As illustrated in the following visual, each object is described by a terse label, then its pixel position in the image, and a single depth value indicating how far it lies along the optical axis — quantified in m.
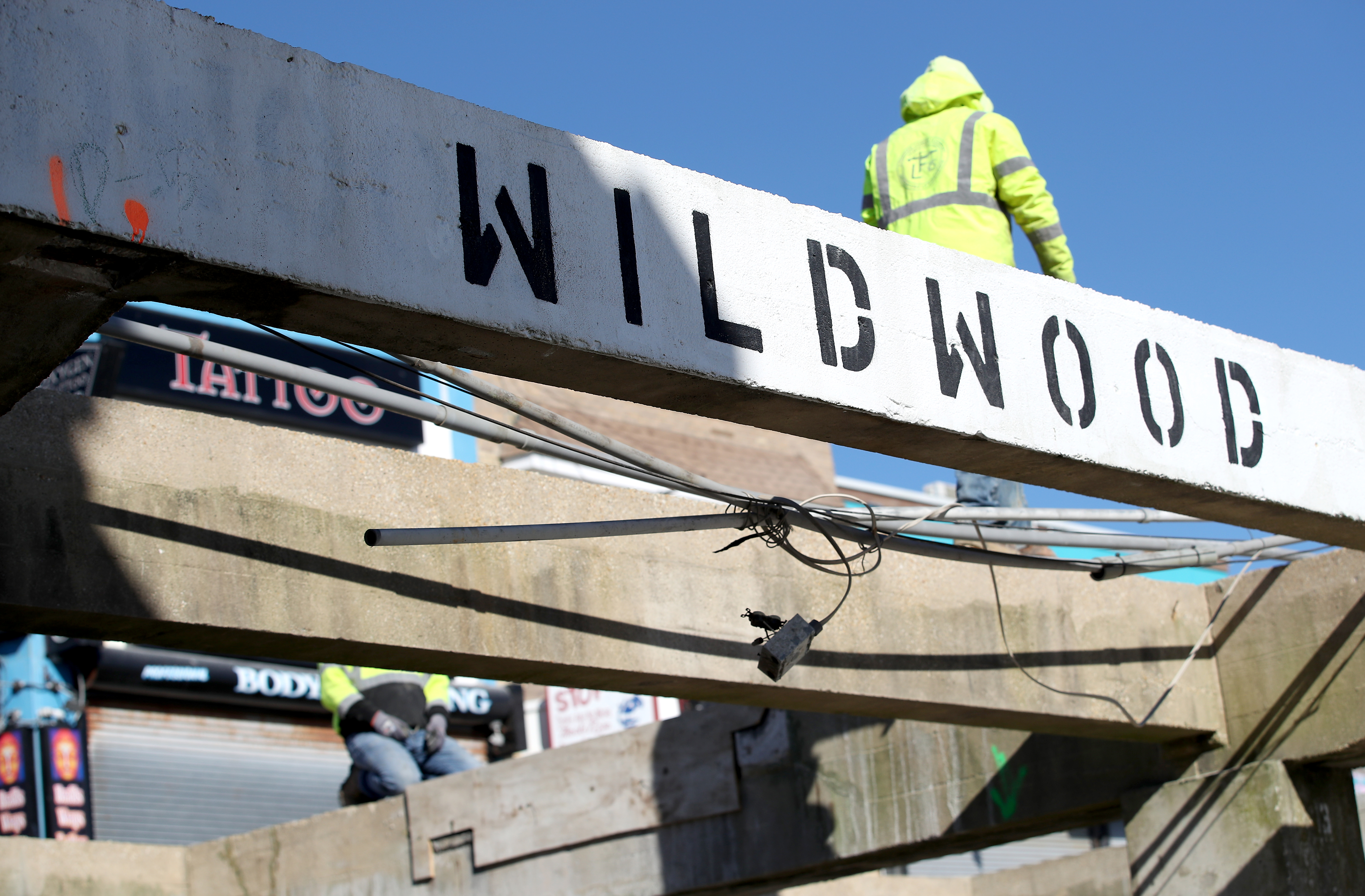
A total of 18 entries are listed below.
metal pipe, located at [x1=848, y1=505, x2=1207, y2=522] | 6.24
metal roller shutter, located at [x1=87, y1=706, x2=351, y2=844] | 15.02
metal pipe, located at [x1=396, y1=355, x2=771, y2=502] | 4.83
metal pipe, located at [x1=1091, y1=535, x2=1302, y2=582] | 7.01
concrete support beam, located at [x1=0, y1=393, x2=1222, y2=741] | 5.53
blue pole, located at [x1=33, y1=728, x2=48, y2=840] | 14.04
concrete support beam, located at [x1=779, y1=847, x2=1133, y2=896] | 12.53
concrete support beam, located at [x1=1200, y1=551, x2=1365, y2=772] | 7.61
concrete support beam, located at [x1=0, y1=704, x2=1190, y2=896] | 8.66
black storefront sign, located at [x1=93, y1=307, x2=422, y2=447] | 17.62
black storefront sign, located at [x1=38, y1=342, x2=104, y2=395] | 16.47
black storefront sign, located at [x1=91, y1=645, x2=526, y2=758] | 15.30
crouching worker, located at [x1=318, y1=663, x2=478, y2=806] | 10.68
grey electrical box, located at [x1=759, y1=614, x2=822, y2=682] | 5.48
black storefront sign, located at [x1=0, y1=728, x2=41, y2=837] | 14.14
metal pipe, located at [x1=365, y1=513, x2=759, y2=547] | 5.32
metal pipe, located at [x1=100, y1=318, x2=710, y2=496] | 5.03
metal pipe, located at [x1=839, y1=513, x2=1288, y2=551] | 6.50
